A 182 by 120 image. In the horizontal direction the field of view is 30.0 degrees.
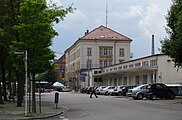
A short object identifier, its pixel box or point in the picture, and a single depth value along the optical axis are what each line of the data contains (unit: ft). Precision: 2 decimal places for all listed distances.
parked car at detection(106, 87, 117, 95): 167.67
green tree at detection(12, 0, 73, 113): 61.79
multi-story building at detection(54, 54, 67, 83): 415.56
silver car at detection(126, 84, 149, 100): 119.99
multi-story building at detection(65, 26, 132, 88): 288.37
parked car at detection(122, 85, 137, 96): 153.91
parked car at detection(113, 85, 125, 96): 159.92
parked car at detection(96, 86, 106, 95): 188.49
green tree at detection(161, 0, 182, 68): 92.39
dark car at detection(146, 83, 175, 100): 119.17
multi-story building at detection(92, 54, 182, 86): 157.10
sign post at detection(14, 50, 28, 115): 58.75
